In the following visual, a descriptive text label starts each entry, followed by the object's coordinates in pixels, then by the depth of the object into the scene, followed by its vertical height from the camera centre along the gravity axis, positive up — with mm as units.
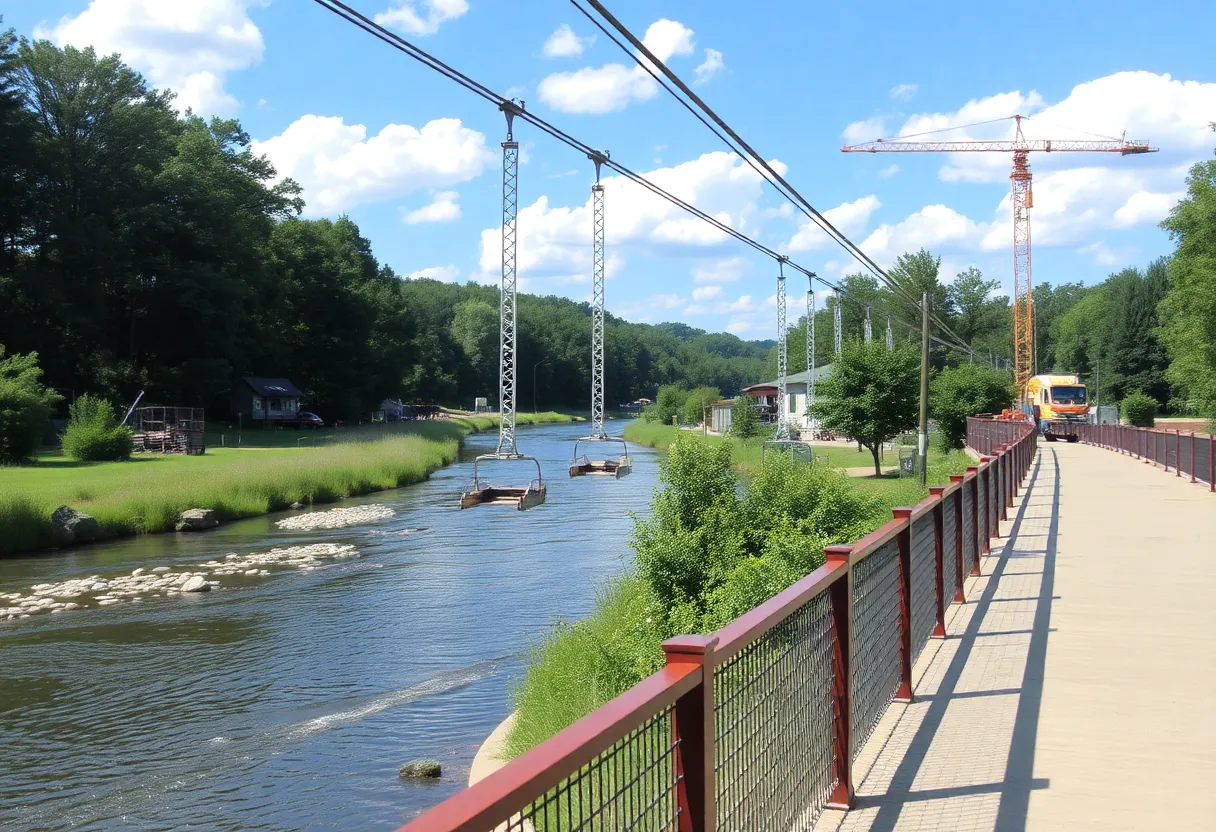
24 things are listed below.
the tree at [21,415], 39375 +410
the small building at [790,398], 82981 +2049
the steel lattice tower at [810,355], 46294 +3340
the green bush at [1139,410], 71375 +608
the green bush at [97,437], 43531 -458
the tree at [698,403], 97688 +1691
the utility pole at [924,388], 28656 +943
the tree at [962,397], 51406 +1139
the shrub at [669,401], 108669 +2167
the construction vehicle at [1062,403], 61938 +961
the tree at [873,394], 43531 +1087
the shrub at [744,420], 64938 +100
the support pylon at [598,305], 31273 +3753
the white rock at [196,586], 21188 -3184
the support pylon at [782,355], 50194 +3371
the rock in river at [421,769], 10430 -3357
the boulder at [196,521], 31125 -2783
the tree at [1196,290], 54344 +6729
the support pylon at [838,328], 55009 +5016
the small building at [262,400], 75750 +1795
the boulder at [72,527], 27766 -2634
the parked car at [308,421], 78688 +242
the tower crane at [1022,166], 104375 +25261
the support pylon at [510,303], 24234 +3089
